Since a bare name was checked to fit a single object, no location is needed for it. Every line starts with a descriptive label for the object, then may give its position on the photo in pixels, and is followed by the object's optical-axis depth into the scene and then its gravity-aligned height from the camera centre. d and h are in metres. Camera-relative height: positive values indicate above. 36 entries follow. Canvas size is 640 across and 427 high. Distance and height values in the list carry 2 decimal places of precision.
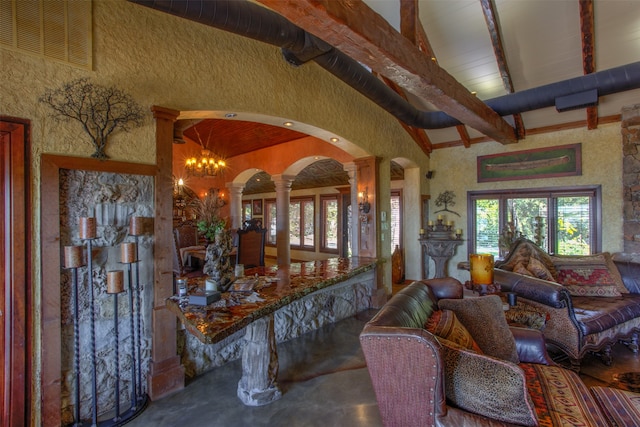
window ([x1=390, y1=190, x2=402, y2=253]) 7.00 -0.14
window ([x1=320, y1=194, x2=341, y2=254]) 8.59 -0.34
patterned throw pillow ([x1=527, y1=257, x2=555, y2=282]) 3.29 -0.66
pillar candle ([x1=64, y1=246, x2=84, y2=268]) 1.90 -0.27
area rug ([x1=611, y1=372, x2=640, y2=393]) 2.01 -1.17
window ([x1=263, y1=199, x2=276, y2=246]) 10.08 -0.23
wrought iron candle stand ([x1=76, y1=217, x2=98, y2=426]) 1.96 -0.55
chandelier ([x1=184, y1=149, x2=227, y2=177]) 5.89 +0.95
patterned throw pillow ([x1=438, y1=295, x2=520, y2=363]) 1.87 -0.72
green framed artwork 4.81 +0.78
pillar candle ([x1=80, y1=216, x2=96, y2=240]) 1.96 -0.09
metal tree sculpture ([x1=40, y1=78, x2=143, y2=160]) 2.01 +0.73
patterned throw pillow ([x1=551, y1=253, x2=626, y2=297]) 3.35 -0.75
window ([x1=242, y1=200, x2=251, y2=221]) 11.09 +0.12
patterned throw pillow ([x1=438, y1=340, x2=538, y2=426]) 1.26 -0.76
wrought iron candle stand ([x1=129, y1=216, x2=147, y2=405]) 2.21 -0.61
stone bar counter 1.92 -0.75
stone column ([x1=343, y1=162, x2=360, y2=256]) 4.71 +0.17
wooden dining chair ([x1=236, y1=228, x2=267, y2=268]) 4.52 -0.53
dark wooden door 1.84 -0.36
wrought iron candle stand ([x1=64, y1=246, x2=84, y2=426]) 1.91 -0.57
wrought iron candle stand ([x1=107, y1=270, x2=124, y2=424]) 2.00 -0.68
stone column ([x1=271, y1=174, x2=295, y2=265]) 6.02 -0.08
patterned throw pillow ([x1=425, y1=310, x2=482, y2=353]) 1.62 -0.66
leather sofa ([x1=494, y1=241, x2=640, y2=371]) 2.75 -1.00
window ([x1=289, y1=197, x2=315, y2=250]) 9.23 -0.35
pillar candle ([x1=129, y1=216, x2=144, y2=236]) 2.21 -0.09
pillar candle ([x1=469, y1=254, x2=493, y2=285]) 2.57 -0.50
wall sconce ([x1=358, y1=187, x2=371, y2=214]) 4.55 +0.13
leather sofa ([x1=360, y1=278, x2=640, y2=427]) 1.30 -0.80
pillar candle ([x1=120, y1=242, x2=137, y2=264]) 2.10 -0.27
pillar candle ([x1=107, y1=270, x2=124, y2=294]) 2.00 -0.45
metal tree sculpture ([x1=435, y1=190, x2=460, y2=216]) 5.98 +0.23
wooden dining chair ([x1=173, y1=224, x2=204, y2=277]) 4.15 -0.60
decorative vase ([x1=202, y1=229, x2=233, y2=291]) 2.29 -0.35
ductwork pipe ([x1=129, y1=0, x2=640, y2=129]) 2.10 +1.37
